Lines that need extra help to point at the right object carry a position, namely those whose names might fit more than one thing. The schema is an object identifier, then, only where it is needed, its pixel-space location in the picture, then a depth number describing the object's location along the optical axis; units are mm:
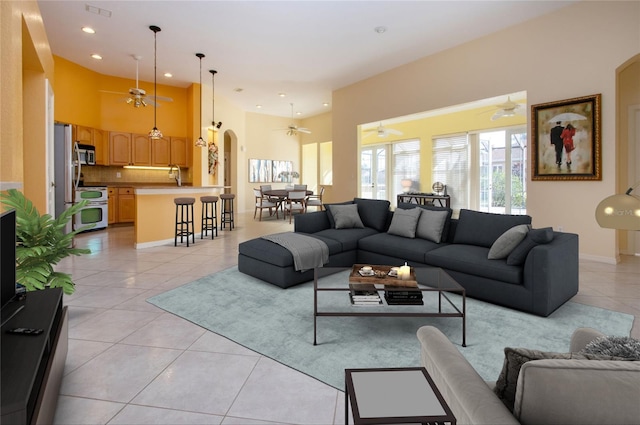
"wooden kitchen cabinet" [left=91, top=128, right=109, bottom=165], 7625
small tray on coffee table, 2577
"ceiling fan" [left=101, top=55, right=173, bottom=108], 5645
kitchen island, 5824
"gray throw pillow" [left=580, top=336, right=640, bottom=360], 853
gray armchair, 715
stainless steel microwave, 7188
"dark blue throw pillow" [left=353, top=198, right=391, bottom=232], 4805
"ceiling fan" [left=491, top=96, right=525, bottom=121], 5543
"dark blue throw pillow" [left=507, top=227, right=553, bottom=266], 2896
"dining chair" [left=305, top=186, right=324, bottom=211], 9942
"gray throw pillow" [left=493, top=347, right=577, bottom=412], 873
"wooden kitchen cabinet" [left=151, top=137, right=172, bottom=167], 8422
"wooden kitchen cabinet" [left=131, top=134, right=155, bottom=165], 8203
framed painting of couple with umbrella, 4539
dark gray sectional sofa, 2863
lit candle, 2691
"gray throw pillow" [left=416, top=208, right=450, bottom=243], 3988
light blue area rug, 2174
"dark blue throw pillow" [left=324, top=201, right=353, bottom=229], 4930
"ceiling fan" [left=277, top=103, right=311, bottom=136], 10262
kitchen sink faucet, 8693
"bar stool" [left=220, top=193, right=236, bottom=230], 7630
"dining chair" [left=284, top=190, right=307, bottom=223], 9031
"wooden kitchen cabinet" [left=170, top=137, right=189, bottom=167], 8594
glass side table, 898
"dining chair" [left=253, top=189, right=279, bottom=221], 9727
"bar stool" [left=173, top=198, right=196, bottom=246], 6059
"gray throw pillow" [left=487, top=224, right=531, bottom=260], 3020
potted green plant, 2271
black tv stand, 1033
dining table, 9406
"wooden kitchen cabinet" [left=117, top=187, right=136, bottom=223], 8008
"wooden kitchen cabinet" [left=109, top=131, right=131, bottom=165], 7907
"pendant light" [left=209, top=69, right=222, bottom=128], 8406
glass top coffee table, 2387
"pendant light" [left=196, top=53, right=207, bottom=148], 7375
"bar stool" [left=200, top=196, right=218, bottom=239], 6797
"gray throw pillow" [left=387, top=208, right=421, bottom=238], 4195
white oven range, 6895
